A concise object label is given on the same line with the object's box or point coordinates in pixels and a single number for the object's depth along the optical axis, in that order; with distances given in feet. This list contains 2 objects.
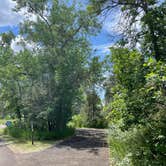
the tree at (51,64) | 36.09
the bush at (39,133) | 34.30
